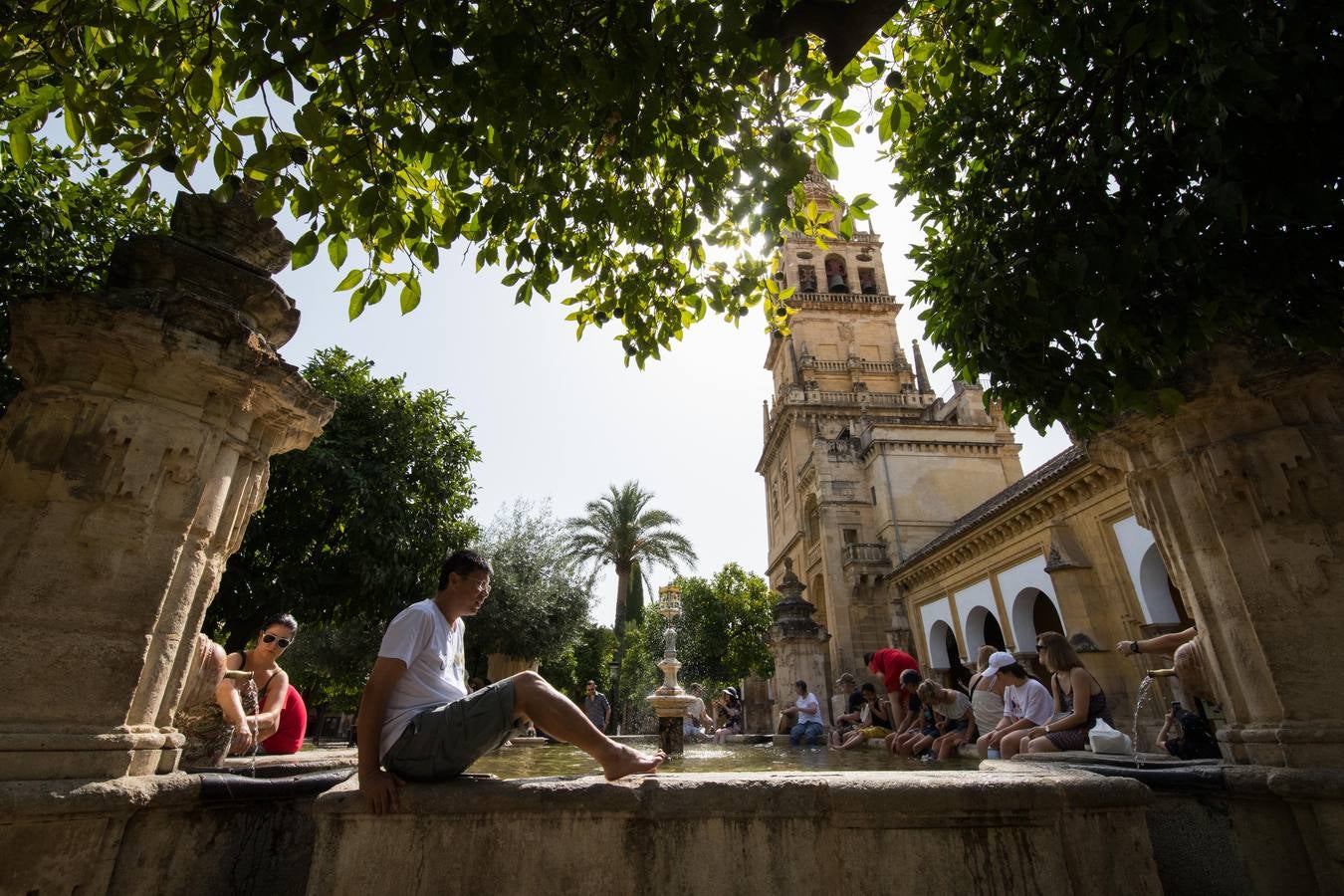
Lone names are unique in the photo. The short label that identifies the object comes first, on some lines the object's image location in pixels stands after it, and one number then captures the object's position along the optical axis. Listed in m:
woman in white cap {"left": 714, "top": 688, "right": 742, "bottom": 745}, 13.57
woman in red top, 4.32
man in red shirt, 9.38
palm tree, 30.08
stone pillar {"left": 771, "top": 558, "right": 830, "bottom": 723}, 14.82
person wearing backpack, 3.89
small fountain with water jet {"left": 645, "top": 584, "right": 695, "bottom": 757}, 9.12
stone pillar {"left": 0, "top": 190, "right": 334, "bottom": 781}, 2.62
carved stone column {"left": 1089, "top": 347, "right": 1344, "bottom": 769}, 2.96
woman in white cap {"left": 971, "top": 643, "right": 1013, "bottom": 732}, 7.07
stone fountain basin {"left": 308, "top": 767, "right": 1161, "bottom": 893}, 2.34
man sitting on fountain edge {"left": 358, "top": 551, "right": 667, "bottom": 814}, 2.59
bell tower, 25.52
